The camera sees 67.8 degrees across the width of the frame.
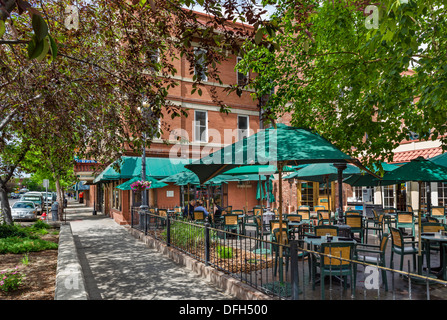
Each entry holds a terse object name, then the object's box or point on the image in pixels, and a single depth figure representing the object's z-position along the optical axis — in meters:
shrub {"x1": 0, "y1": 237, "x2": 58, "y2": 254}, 9.35
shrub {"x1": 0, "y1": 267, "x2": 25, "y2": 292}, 5.65
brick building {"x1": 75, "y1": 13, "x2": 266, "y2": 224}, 20.53
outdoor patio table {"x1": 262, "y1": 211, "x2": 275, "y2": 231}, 14.46
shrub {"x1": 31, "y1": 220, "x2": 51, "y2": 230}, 15.66
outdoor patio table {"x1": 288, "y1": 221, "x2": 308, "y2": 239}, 9.67
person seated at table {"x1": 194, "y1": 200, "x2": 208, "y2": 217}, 13.19
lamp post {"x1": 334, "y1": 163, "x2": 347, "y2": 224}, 10.14
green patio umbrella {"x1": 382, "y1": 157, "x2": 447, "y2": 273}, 6.56
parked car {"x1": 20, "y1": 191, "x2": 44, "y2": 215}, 31.58
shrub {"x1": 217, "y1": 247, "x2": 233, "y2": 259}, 8.52
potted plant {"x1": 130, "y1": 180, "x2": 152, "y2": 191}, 14.70
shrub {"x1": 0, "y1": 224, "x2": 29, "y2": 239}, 11.50
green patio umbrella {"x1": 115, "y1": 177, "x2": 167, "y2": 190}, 16.94
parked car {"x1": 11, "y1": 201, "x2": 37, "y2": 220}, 23.55
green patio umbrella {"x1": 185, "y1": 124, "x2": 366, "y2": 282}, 5.34
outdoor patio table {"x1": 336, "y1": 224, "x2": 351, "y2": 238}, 9.16
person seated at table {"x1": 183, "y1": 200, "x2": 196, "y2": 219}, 14.99
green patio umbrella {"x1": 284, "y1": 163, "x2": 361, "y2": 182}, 10.89
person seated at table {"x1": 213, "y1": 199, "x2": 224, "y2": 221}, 14.18
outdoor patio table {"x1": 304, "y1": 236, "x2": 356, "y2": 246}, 6.43
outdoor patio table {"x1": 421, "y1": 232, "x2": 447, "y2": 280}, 6.53
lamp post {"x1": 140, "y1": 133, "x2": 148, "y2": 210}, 14.97
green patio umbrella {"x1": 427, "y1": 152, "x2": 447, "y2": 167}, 7.61
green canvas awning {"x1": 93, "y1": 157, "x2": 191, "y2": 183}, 18.64
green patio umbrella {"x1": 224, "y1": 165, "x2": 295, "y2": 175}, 10.16
